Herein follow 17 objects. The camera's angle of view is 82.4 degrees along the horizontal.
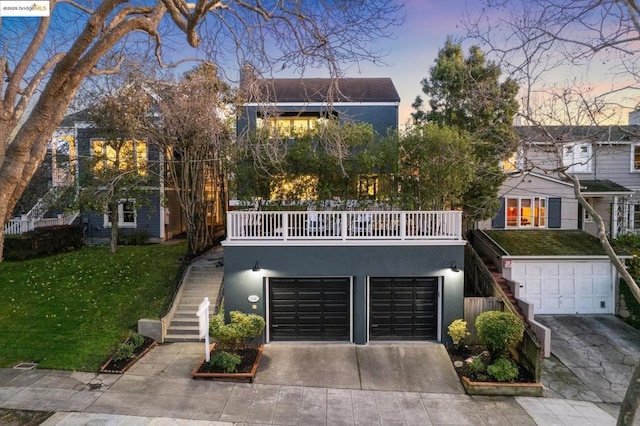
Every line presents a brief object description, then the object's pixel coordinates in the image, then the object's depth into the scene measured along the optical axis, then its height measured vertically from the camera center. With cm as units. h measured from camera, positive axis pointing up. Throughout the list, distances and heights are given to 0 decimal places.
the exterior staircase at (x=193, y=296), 1042 -293
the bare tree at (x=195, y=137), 1136 +247
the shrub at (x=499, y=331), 855 -302
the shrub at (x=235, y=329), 895 -311
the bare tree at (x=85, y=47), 470 +266
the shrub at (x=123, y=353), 884 -364
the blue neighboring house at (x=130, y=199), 1612 +58
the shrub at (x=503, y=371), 819 -378
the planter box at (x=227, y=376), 824 -389
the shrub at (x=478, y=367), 852 -382
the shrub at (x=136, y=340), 945 -355
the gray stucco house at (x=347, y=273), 1041 -198
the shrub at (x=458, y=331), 967 -338
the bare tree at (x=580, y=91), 534 +201
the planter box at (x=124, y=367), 839 -383
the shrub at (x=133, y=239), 1783 -173
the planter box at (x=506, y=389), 806 -410
